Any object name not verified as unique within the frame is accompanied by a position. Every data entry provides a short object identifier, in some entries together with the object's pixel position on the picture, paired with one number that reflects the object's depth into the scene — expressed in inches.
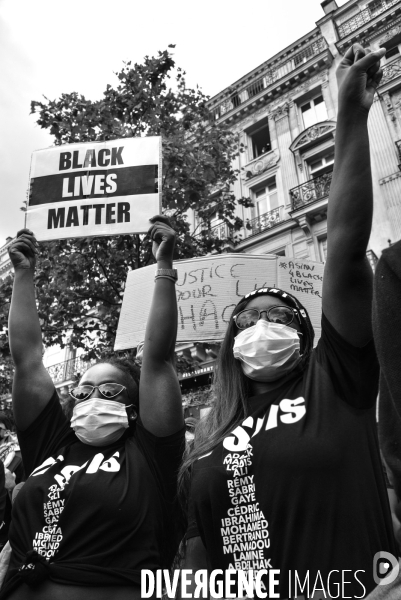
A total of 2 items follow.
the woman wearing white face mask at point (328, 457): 52.2
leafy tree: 342.6
